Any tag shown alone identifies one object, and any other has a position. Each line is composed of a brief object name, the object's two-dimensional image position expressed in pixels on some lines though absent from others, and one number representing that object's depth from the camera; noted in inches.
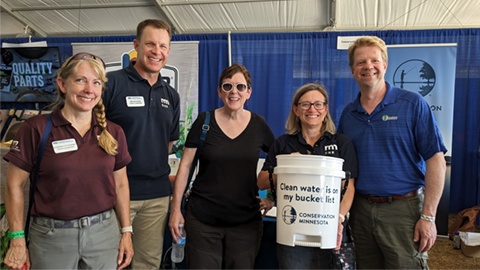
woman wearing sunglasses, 68.6
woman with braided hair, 54.0
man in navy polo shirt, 72.7
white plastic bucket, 57.8
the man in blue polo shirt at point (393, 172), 63.2
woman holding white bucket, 61.2
